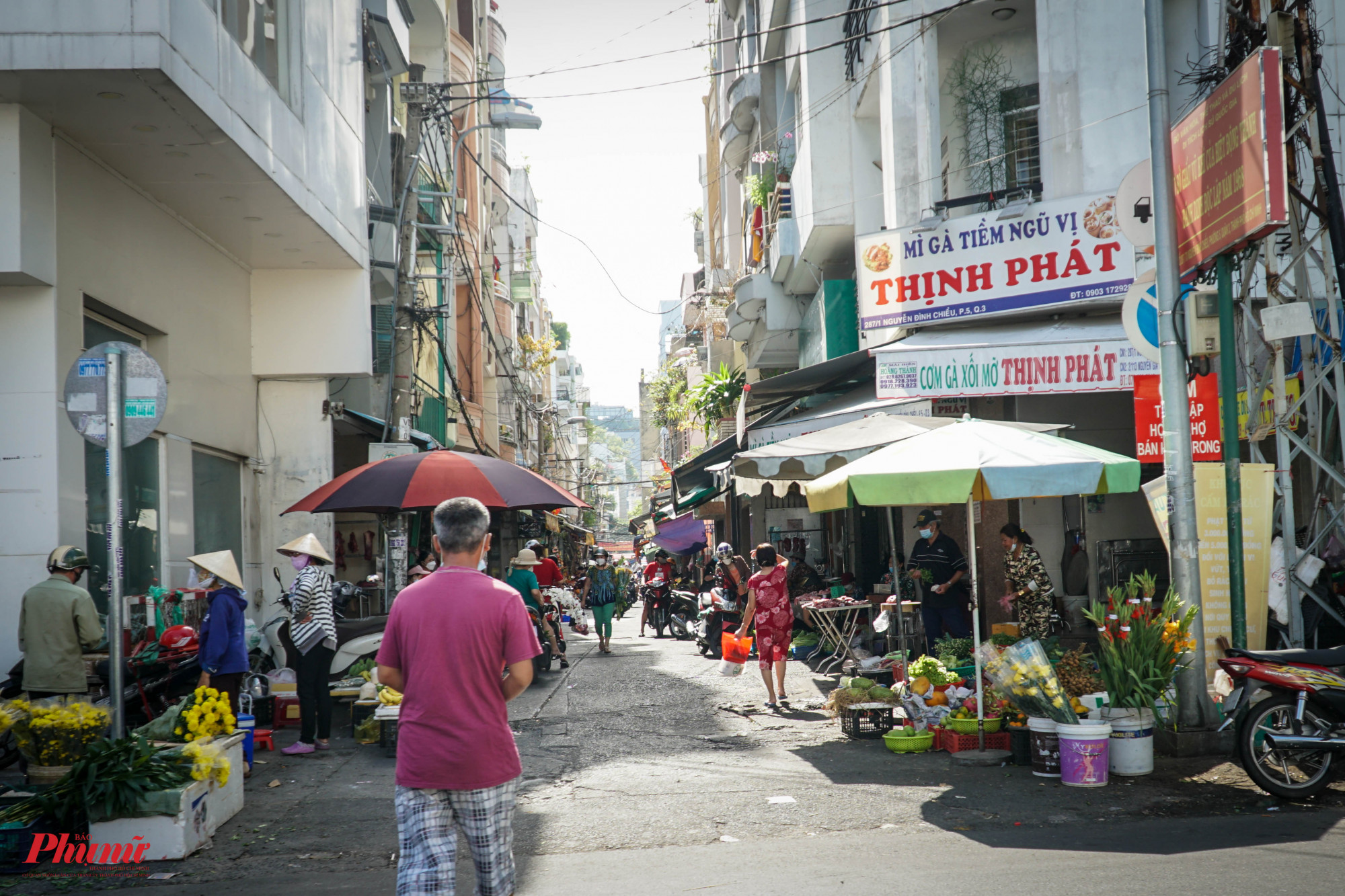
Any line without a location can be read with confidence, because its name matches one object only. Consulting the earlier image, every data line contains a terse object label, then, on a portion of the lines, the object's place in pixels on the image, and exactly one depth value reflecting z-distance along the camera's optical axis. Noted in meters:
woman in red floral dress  10.80
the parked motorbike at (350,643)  11.74
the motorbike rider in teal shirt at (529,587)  14.39
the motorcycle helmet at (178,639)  9.49
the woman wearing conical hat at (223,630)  8.66
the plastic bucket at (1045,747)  7.54
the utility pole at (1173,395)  8.11
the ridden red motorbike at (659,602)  23.67
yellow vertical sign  9.00
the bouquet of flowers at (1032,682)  7.45
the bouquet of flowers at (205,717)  6.92
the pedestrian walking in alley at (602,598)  17.89
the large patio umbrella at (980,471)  7.99
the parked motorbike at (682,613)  22.62
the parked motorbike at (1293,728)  6.68
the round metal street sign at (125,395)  6.37
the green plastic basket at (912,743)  8.55
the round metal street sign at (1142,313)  8.88
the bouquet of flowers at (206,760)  6.39
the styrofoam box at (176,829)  6.05
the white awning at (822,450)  10.55
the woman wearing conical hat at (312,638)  9.28
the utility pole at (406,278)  15.86
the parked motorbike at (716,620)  16.61
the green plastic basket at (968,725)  8.43
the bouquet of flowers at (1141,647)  7.66
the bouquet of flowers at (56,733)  6.80
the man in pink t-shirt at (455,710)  3.88
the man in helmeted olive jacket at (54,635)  7.86
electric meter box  8.56
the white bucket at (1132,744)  7.46
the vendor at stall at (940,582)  11.82
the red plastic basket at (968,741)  8.39
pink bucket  7.20
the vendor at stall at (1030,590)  10.90
